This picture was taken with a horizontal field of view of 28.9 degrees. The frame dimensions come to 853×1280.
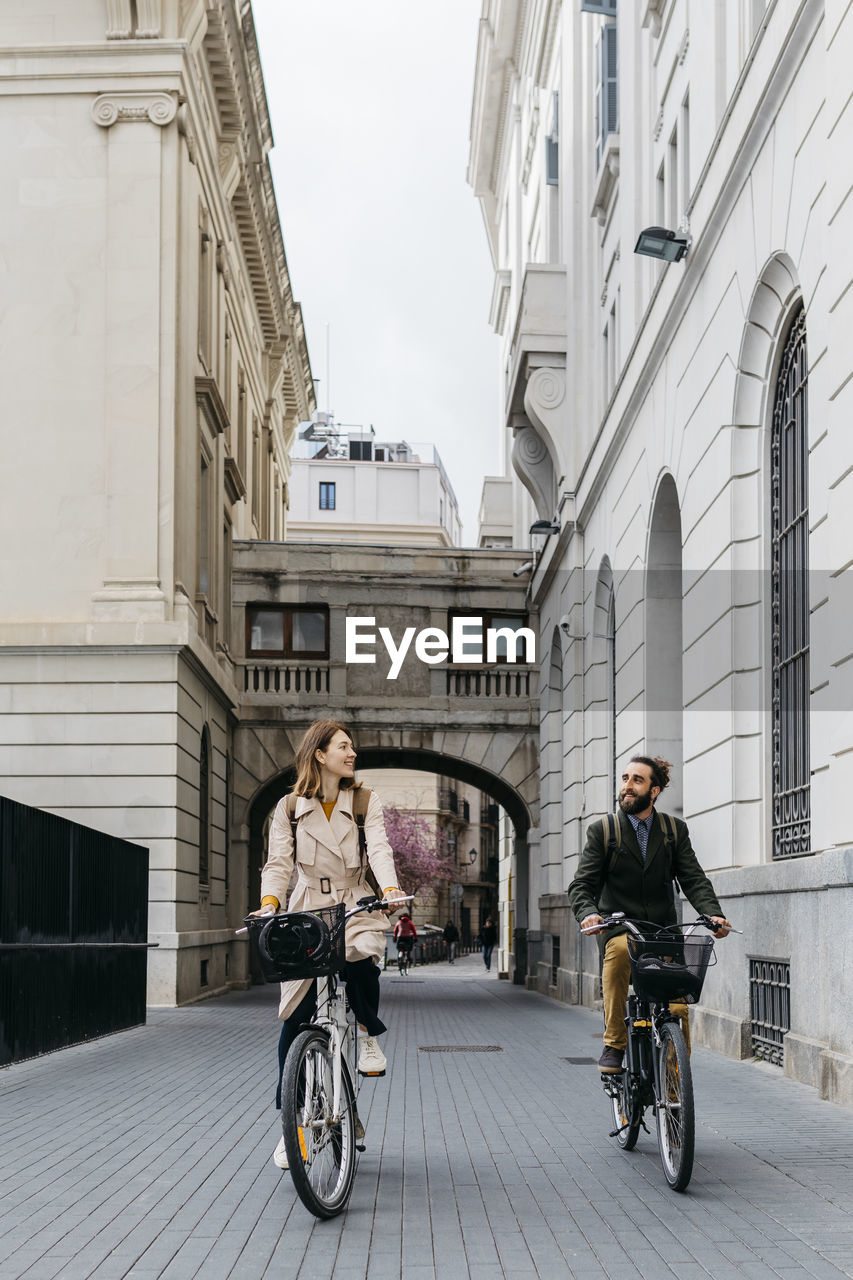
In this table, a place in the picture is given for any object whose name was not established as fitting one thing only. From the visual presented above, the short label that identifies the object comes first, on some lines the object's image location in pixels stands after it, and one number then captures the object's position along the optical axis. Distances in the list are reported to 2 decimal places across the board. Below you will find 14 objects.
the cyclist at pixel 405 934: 46.41
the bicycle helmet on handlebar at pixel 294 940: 6.48
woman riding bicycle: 7.09
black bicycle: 6.80
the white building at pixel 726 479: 10.40
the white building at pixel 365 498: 96.69
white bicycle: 6.20
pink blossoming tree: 79.62
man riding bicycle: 7.73
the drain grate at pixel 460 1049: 15.27
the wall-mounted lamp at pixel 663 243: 15.95
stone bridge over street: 31.62
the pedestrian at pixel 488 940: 52.79
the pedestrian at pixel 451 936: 59.25
